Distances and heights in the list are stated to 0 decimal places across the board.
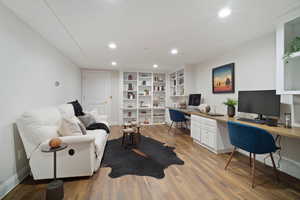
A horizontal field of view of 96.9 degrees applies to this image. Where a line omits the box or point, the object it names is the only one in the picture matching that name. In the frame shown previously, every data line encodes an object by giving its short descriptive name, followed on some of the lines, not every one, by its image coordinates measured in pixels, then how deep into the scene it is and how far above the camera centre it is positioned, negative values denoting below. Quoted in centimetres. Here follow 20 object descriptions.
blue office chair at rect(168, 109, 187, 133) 430 -56
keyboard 220 -38
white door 534 +32
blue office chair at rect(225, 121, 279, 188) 177 -56
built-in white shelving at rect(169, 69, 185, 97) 502 +64
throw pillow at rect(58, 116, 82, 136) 209 -46
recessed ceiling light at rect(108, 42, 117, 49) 287 +119
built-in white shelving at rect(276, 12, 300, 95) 191 +55
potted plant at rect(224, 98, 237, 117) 282 -16
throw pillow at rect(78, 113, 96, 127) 320 -51
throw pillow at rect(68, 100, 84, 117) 342 -26
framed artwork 315 +50
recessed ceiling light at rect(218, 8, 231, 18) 176 +117
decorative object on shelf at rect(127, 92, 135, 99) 576 +17
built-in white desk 280 -76
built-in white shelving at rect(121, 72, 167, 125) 575 +8
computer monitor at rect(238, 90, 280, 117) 212 -6
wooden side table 145 -100
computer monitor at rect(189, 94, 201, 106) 421 -1
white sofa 182 -73
